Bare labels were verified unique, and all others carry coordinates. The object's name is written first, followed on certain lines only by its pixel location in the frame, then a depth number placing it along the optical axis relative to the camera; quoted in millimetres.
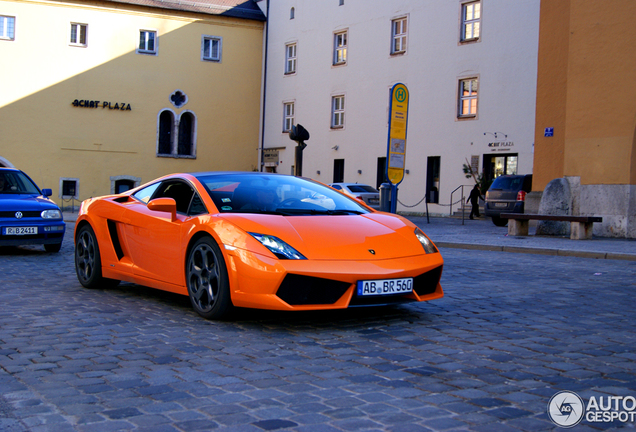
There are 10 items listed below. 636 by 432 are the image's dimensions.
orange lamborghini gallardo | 5426
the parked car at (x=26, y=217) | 11688
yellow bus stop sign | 16297
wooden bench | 16594
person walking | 28938
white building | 29188
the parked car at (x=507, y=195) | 23891
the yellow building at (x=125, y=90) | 38031
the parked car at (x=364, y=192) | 27278
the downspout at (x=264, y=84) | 43219
